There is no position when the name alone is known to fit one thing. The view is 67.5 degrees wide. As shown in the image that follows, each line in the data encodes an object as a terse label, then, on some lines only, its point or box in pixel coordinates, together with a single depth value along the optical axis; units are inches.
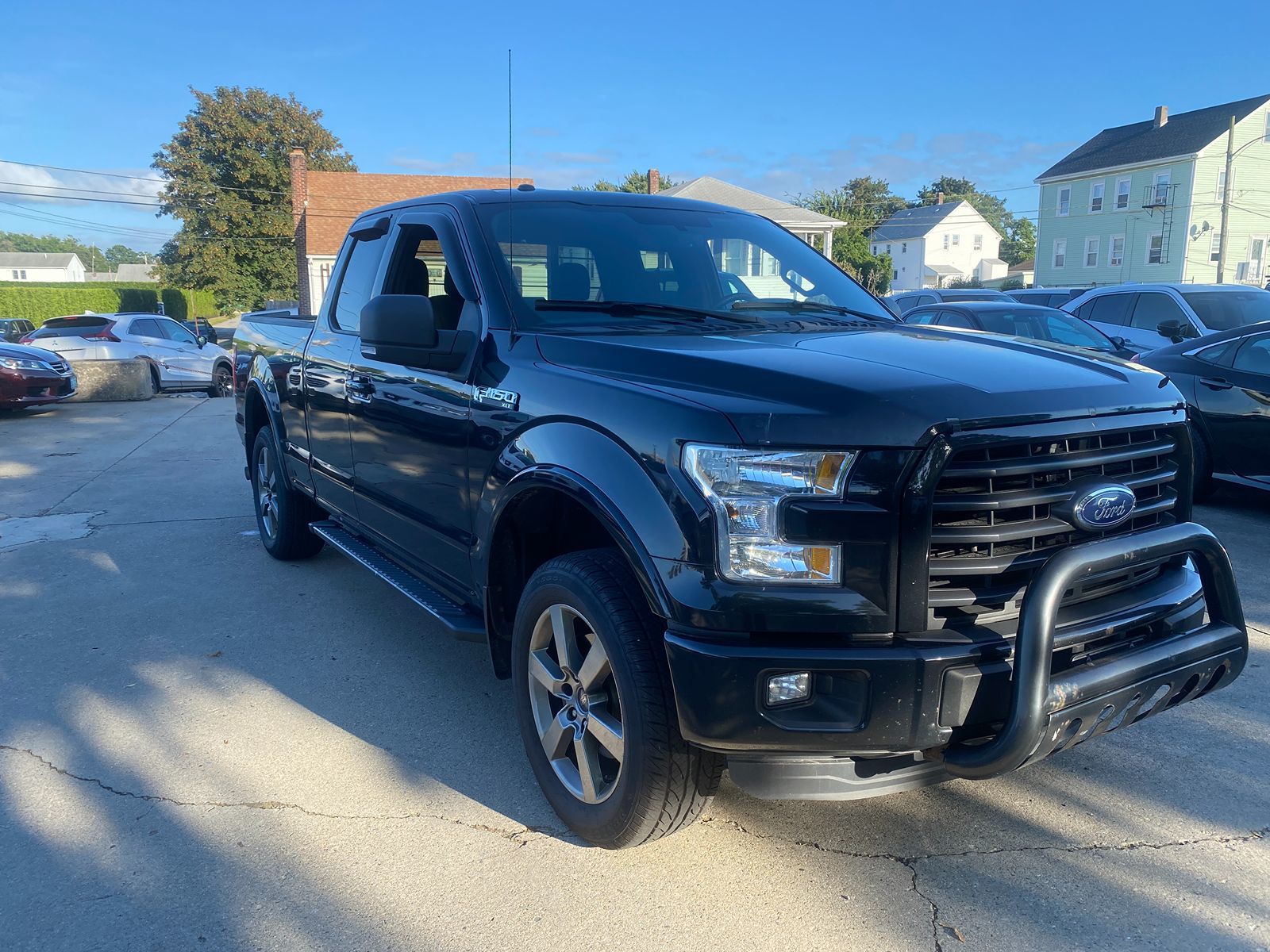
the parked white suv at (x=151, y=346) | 706.8
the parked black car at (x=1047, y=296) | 562.3
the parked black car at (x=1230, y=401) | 259.6
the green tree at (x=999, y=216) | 4121.6
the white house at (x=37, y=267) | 4507.9
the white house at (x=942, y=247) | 2765.7
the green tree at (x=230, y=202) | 2015.3
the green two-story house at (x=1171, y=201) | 1551.4
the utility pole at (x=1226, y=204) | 1331.9
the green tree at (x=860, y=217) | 1972.2
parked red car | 542.9
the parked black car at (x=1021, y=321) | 397.7
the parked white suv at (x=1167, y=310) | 443.8
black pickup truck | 89.7
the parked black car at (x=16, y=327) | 890.7
